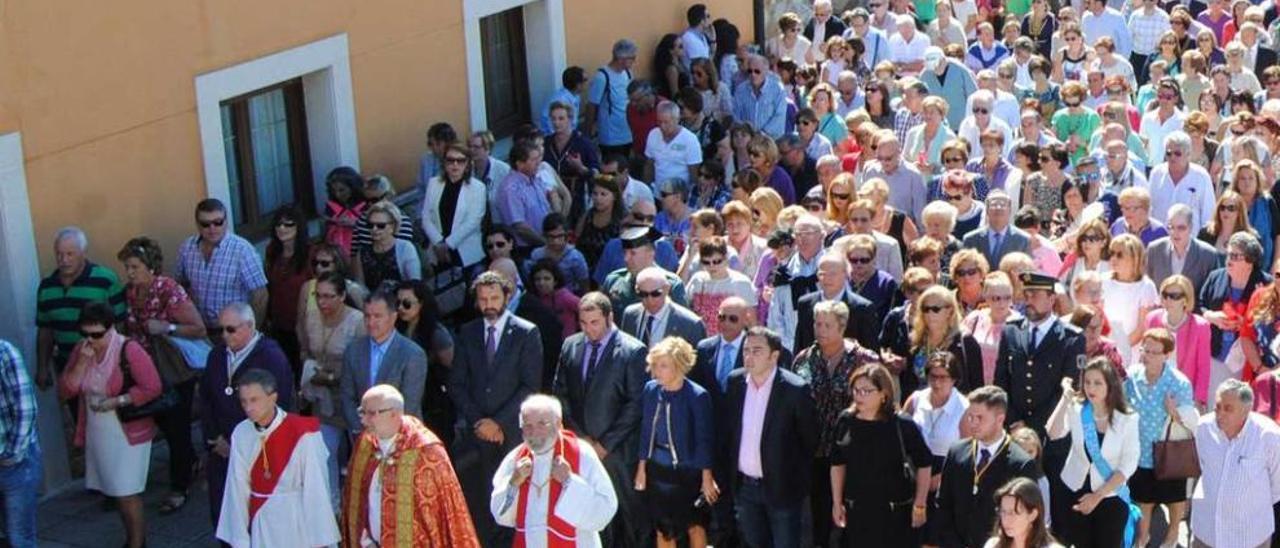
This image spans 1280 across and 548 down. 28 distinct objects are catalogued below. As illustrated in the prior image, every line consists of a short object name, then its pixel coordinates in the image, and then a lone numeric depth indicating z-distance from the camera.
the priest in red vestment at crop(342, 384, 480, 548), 10.02
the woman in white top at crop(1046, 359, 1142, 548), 10.55
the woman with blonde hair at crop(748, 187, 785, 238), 13.98
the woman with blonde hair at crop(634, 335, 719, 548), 10.84
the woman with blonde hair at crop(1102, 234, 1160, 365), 12.52
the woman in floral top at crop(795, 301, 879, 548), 11.15
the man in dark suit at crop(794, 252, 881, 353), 11.85
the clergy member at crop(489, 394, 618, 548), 9.83
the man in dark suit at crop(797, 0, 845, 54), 21.53
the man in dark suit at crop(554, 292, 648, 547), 11.27
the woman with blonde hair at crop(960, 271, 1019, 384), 11.48
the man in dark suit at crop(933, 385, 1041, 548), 10.12
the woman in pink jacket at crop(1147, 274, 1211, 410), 12.04
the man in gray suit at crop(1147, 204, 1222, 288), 13.23
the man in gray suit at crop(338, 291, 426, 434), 11.53
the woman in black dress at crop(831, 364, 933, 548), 10.53
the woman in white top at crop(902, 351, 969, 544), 10.88
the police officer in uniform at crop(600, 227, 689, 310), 12.59
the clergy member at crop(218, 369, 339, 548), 10.47
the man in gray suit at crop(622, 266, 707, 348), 11.77
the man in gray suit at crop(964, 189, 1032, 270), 13.26
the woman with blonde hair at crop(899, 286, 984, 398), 11.47
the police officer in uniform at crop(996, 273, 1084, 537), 11.27
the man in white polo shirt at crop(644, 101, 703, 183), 16.38
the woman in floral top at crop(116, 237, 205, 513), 12.50
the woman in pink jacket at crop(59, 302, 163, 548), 11.77
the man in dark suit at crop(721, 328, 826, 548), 10.81
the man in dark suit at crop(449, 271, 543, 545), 11.63
